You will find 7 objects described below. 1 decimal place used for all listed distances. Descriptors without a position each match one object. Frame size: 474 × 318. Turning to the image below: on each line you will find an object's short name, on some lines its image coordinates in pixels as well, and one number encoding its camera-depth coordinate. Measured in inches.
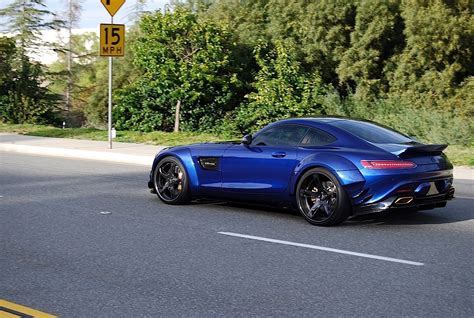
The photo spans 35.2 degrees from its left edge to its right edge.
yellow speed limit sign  729.0
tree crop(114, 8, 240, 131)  1040.2
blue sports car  339.3
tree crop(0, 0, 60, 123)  1158.3
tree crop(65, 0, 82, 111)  2170.8
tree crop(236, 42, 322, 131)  1011.9
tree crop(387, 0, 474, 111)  966.4
